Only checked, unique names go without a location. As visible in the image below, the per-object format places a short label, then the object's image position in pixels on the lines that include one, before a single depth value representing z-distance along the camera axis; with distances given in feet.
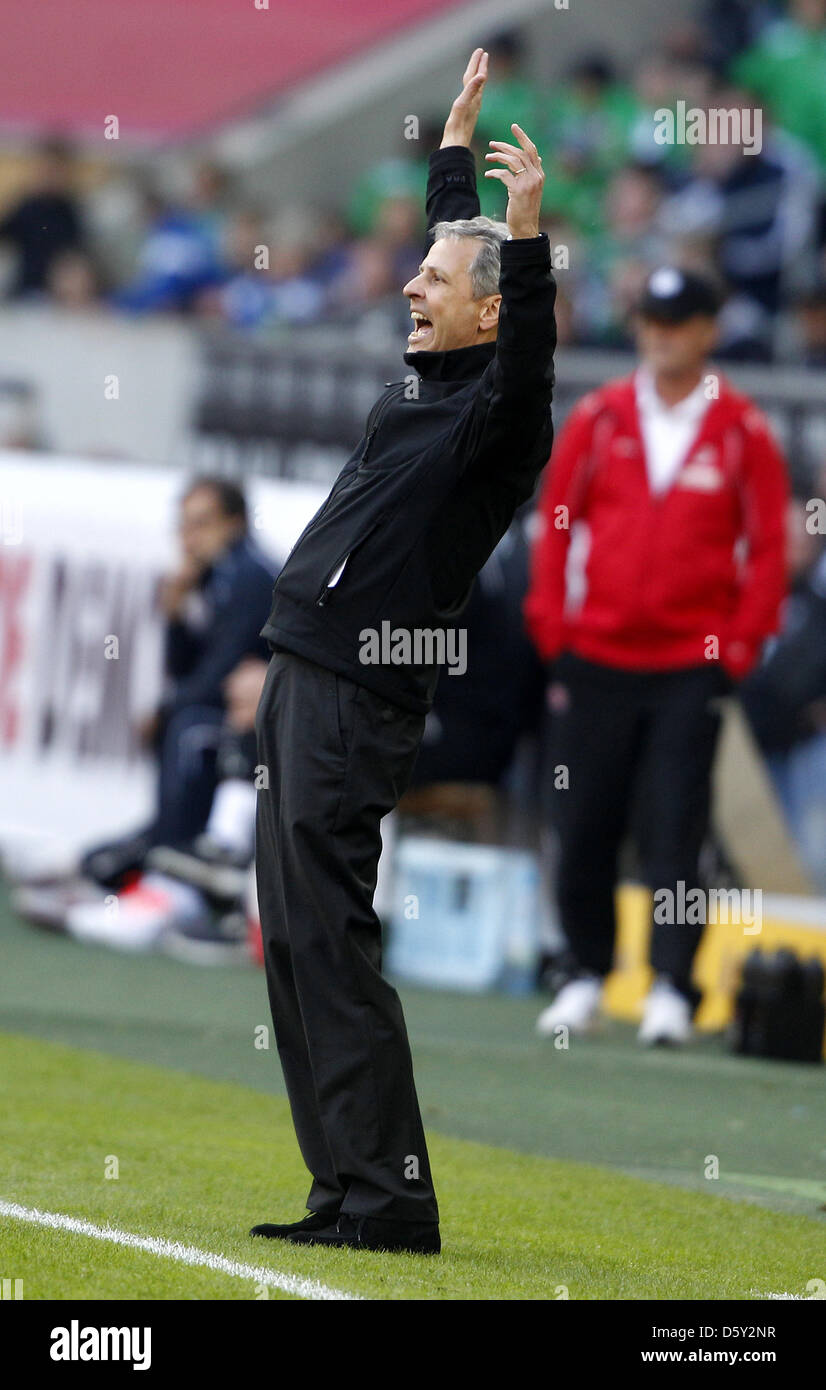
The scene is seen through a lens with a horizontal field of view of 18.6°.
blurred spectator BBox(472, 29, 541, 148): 57.67
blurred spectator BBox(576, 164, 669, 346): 47.67
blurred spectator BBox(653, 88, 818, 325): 47.42
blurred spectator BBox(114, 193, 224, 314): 60.13
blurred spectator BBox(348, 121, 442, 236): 60.13
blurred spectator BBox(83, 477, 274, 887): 34.68
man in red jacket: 27.94
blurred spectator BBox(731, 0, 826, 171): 53.52
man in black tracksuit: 16.07
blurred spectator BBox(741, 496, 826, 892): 34.01
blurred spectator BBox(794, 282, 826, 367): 41.91
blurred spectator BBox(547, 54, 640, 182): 54.54
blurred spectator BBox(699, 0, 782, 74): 56.24
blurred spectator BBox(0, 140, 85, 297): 62.49
